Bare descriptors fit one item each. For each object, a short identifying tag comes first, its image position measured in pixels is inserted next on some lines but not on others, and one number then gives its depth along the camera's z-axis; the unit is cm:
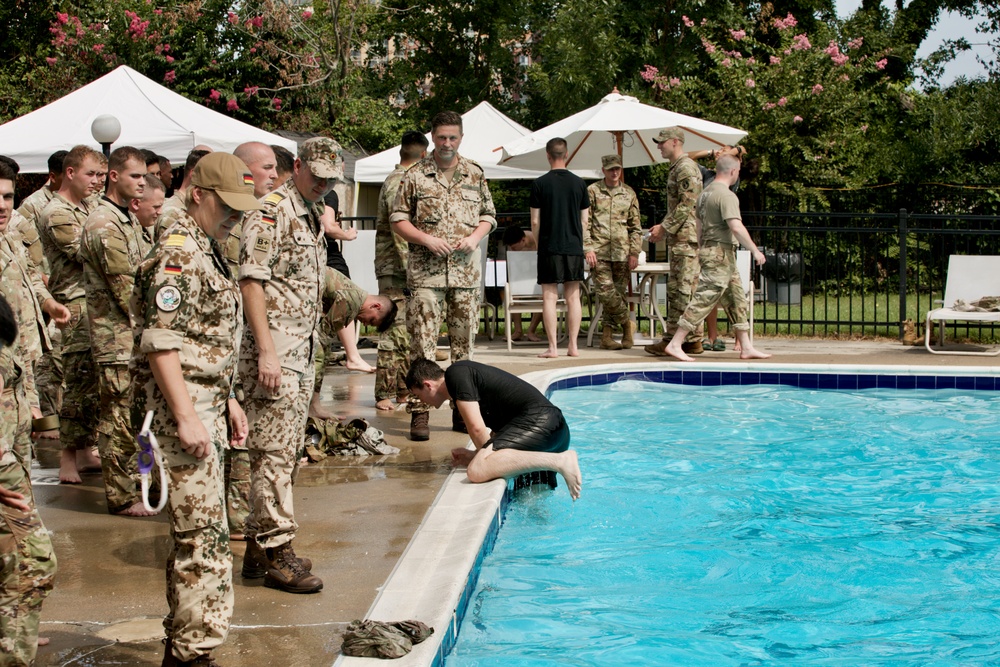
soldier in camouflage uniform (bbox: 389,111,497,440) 775
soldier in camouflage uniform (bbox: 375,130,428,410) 906
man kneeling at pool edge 642
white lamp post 967
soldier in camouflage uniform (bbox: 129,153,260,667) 367
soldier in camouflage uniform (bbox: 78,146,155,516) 583
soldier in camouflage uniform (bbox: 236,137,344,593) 471
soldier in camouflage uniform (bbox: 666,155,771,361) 1116
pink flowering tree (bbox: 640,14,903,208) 1912
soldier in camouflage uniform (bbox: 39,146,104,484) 636
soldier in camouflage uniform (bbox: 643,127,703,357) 1182
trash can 1755
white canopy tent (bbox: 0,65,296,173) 1126
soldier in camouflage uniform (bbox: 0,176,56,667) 354
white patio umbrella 1285
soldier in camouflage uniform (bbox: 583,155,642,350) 1234
